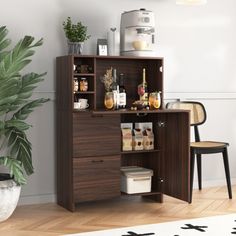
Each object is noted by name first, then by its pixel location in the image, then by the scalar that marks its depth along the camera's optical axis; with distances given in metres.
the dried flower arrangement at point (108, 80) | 5.78
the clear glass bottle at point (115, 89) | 5.59
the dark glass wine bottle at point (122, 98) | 5.71
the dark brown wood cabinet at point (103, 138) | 5.42
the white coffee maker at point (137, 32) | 5.72
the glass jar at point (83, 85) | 5.62
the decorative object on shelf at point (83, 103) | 5.65
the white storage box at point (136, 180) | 5.68
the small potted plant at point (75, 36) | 5.63
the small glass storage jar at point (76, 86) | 5.53
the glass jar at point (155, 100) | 5.70
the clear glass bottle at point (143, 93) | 5.83
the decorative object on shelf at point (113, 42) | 5.83
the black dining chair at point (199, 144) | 5.97
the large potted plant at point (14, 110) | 5.03
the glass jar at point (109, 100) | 5.56
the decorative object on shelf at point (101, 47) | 5.81
